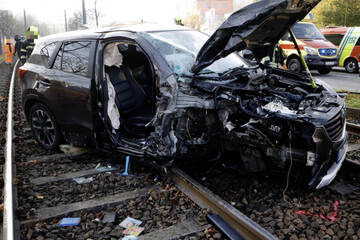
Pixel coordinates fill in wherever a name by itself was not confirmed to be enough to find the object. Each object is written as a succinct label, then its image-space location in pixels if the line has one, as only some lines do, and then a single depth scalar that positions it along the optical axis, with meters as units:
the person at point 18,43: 18.59
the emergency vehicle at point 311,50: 13.81
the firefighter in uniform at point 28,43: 16.07
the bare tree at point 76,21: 45.03
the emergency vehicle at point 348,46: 15.30
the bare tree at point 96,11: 29.26
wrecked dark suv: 3.21
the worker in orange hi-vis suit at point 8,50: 23.13
